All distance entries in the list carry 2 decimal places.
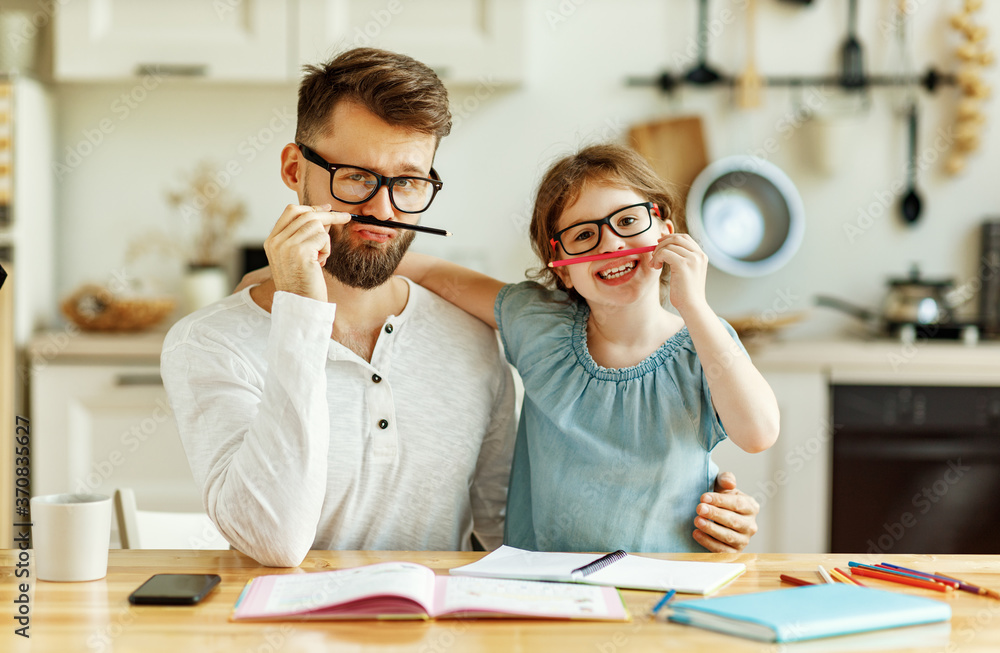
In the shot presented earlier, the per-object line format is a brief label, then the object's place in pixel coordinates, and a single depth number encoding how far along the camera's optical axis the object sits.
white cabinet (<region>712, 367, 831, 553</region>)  2.63
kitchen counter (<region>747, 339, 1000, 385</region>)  2.62
